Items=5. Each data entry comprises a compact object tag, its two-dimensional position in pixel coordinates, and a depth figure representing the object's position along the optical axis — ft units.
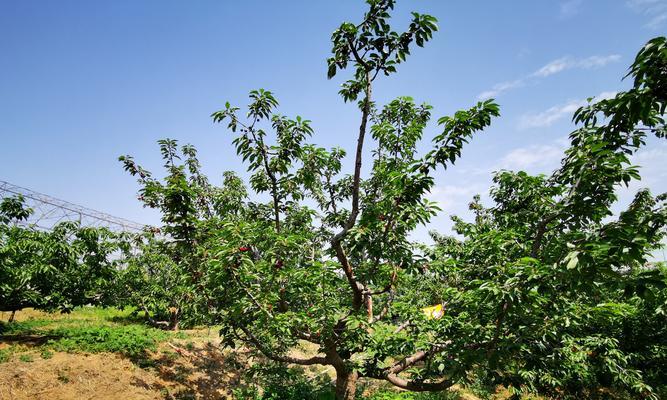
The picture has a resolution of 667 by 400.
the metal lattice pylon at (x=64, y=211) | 77.74
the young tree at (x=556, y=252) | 10.27
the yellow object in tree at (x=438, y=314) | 21.96
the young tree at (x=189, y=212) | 22.47
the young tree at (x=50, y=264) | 36.24
